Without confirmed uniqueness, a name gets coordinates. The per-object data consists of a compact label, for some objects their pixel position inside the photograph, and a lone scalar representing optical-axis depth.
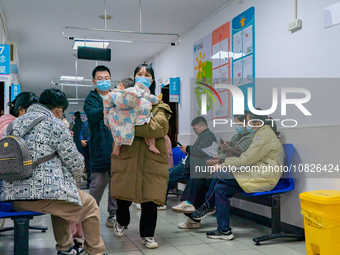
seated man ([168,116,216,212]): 4.25
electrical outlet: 3.72
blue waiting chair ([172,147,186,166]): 5.91
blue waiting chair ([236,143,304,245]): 3.35
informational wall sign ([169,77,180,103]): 7.26
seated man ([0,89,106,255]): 2.23
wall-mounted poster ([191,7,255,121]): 4.71
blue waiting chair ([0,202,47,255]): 2.28
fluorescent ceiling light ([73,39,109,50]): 7.31
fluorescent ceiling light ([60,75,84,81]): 9.59
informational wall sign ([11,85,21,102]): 7.64
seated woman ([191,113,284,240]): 3.42
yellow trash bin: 2.69
